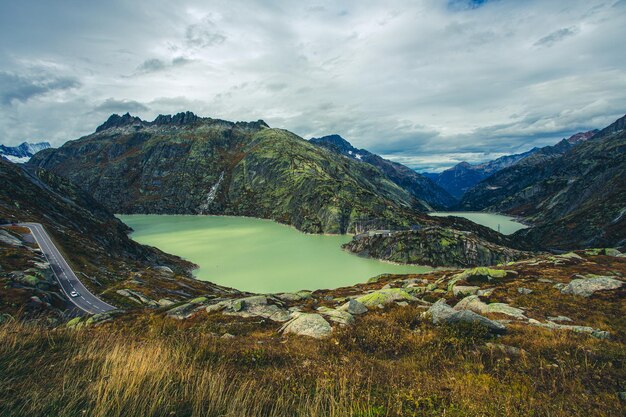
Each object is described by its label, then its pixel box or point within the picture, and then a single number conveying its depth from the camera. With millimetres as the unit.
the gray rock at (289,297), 33906
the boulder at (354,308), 17966
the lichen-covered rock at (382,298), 20353
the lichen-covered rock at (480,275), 30984
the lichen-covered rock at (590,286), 21766
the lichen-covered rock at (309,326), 13113
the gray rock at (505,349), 9588
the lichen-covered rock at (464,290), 25927
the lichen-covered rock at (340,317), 14866
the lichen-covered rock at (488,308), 16875
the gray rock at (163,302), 39191
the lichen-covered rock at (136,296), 42906
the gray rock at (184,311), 24025
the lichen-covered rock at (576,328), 12000
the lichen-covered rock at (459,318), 12016
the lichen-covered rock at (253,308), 20648
